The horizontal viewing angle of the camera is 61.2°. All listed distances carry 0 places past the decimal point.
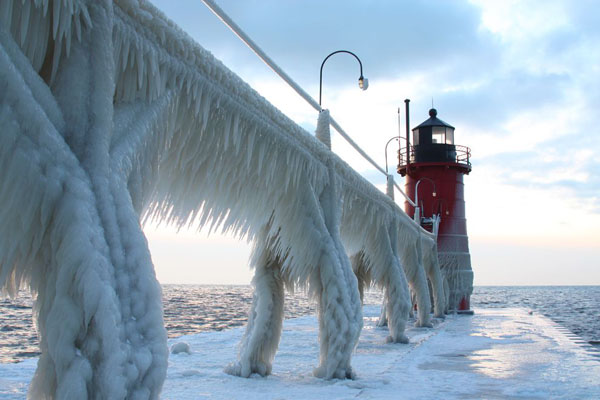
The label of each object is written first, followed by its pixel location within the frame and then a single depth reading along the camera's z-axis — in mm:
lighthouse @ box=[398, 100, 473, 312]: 22859
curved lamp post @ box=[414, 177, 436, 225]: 23166
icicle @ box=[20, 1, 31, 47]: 2455
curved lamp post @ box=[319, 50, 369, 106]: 10827
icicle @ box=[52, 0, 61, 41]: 2533
